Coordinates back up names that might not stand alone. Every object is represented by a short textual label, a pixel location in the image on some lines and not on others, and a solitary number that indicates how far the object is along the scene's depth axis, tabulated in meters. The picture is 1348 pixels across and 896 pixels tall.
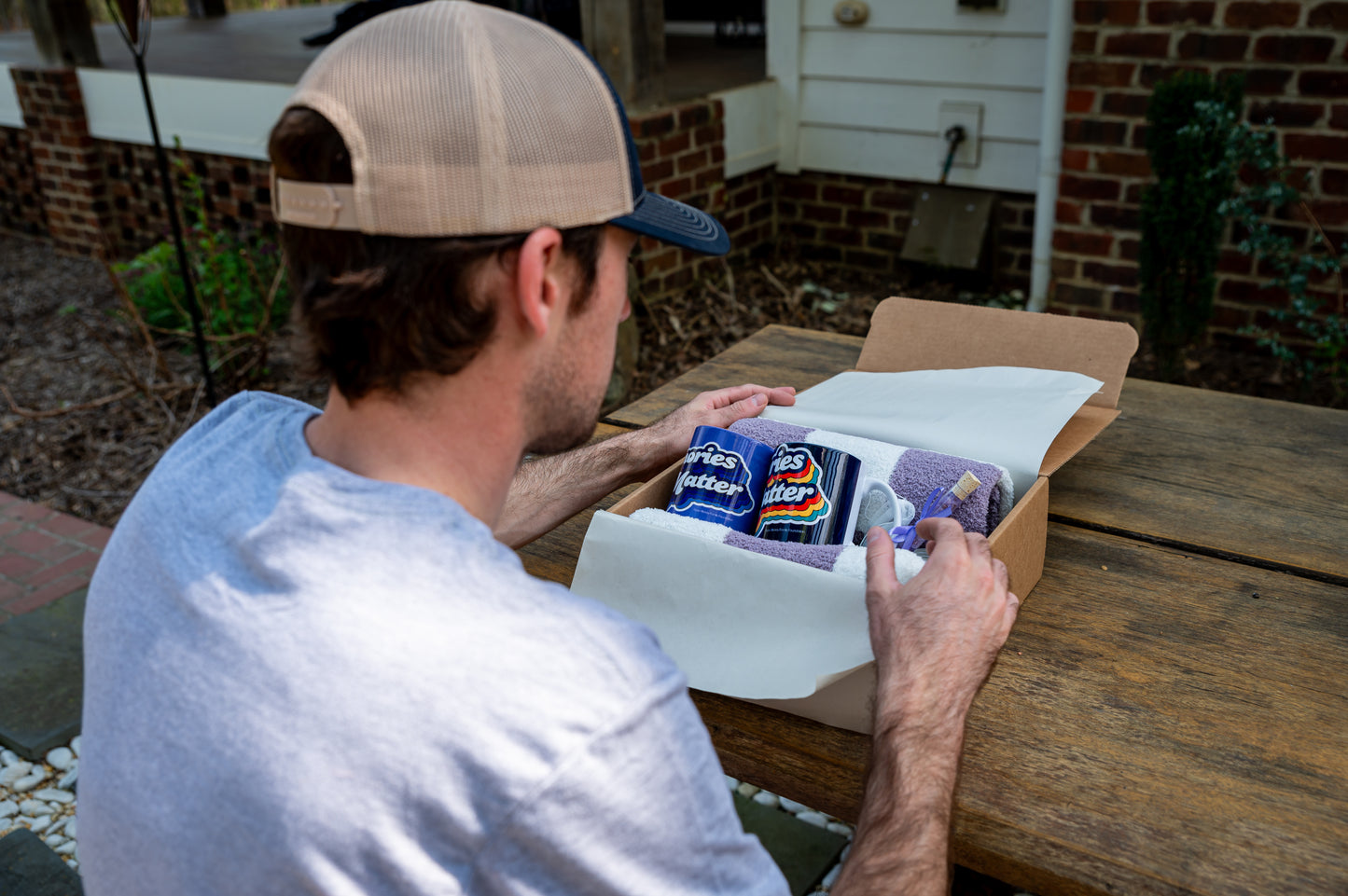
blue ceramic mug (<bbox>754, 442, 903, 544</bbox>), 1.18
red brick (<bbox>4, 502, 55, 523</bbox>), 3.25
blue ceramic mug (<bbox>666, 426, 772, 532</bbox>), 1.23
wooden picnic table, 0.86
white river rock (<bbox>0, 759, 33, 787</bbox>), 2.22
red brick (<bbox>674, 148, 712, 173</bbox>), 4.03
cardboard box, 1.00
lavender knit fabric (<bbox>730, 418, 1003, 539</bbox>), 1.20
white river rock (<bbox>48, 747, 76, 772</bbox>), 2.26
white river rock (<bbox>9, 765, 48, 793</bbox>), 2.21
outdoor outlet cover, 3.97
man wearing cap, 0.64
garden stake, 2.85
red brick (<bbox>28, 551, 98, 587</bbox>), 2.88
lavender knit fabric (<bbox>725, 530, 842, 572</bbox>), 1.10
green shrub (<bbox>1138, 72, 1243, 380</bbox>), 2.94
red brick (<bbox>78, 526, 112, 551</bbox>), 3.06
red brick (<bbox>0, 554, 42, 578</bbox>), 2.93
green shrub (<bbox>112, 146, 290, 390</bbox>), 3.83
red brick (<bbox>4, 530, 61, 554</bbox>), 3.06
